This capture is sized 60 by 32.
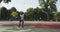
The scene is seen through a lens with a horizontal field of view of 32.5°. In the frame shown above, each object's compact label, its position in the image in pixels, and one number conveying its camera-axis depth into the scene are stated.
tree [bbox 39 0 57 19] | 37.37
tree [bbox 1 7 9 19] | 34.14
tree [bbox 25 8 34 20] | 34.99
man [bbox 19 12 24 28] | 8.24
